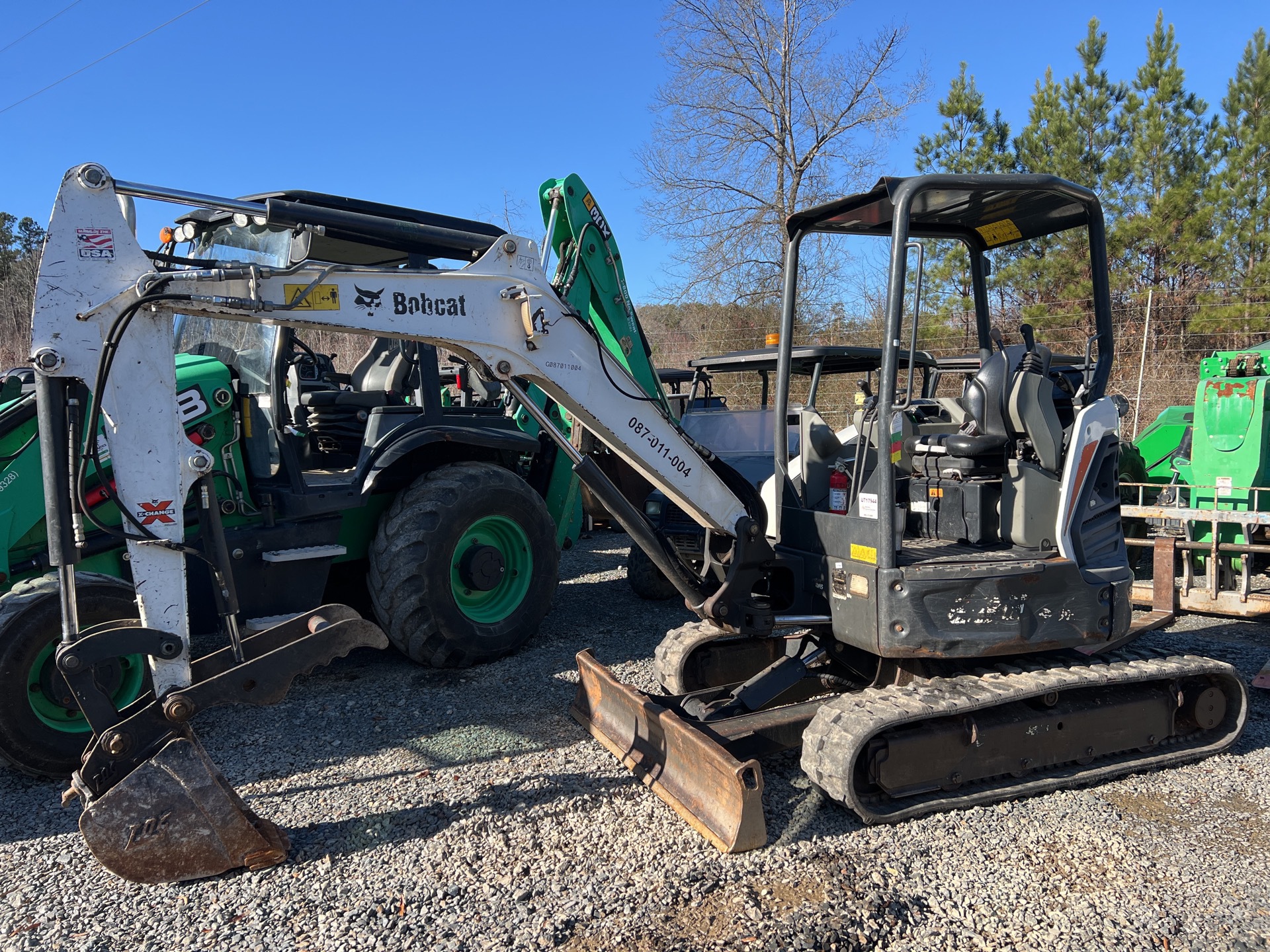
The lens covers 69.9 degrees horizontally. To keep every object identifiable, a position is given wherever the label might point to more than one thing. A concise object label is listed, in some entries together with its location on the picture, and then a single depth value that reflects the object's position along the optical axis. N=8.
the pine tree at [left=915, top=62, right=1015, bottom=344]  14.40
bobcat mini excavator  3.07
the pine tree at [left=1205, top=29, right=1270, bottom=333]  14.41
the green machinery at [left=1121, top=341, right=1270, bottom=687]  6.45
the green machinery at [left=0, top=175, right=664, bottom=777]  4.20
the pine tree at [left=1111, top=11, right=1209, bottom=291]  14.60
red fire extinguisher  4.18
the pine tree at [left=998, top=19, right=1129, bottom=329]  14.40
